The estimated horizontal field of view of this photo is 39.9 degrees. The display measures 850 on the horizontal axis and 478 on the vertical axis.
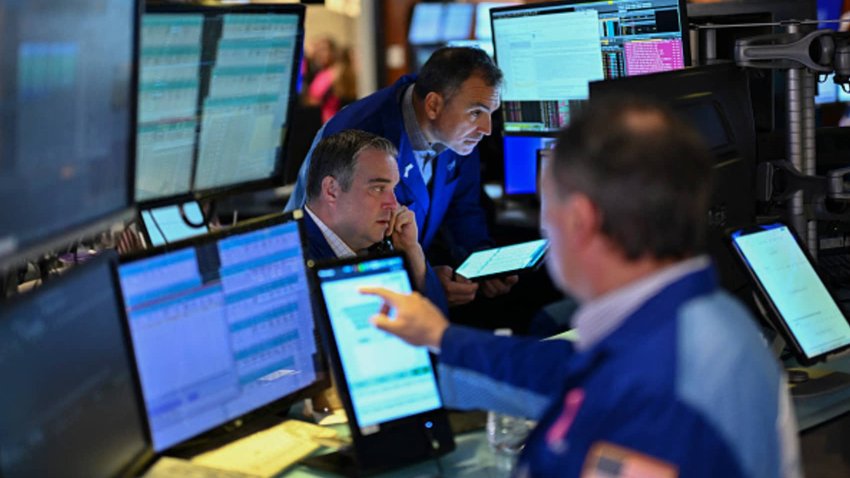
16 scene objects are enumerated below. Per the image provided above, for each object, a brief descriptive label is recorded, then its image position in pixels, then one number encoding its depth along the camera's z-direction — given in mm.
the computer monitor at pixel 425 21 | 9711
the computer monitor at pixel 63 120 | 1393
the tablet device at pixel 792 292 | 2328
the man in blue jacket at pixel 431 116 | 3513
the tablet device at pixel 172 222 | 2598
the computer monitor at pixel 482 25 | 8055
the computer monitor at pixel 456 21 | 9633
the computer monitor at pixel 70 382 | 1408
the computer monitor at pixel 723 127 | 2395
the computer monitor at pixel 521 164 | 3980
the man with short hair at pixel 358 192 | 2754
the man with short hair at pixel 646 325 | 1241
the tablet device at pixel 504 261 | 2971
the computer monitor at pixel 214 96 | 2240
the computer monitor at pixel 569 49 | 3135
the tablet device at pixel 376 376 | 1921
